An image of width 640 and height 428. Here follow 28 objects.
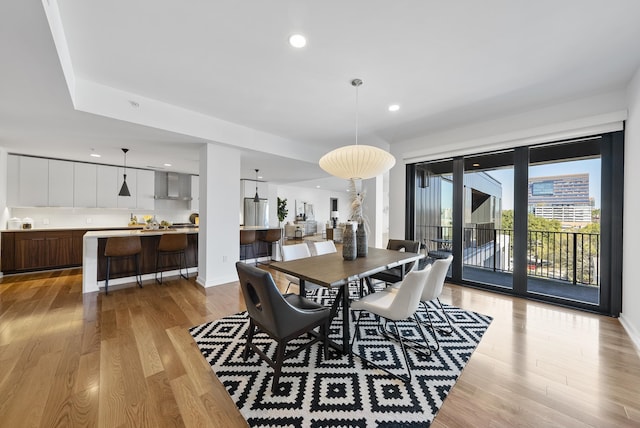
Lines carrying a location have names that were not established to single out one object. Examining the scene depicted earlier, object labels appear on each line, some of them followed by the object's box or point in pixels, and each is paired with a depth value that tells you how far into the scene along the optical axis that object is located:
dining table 1.87
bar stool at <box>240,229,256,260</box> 4.93
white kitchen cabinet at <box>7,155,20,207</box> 4.61
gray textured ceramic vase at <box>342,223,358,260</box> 2.57
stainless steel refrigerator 7.82
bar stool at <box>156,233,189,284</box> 3.96
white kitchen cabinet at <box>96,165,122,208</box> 5.52
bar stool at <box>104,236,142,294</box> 3.53
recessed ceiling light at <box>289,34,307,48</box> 1.96
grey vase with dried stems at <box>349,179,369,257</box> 2.70
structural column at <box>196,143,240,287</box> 3.85
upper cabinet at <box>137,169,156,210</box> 6.03
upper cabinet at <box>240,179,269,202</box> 7.78
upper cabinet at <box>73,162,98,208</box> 5.25
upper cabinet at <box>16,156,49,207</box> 4.71
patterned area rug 1.44
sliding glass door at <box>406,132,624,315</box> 2.92
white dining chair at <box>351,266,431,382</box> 1.76
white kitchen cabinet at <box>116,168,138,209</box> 5.78
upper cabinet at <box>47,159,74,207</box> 5.00
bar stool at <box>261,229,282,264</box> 5.47
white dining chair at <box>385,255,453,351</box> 2.21
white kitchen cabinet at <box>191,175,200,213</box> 6.92
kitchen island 3.61
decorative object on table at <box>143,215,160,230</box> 4.87
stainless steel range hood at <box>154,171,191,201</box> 6.42
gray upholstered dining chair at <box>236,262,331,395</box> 1.53
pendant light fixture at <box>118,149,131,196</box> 4.71
